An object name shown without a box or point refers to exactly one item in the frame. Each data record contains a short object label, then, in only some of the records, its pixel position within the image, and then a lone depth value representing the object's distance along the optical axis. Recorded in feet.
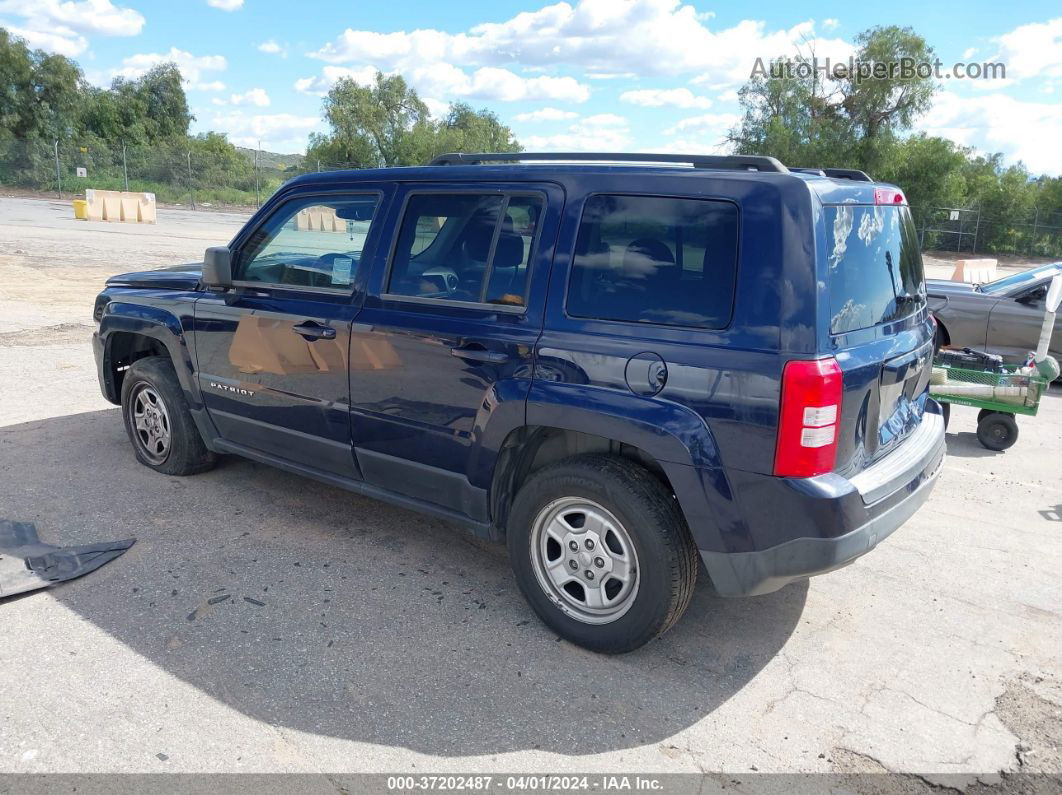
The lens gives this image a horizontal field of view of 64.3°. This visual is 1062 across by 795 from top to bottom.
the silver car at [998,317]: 28.81
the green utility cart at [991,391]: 21.09
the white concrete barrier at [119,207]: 107.65
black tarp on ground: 12.80
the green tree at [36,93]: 185.68
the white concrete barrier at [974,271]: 73.19
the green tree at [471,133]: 209.26
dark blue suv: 9.85
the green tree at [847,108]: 154.20
